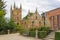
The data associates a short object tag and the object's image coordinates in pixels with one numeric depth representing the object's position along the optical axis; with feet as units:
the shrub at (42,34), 29.00
